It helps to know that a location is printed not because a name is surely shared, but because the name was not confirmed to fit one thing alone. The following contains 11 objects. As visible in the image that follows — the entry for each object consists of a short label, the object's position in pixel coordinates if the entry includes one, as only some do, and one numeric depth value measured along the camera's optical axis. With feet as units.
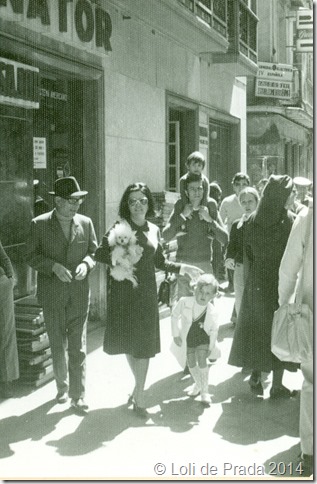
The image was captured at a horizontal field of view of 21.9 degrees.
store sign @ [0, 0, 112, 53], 24.49
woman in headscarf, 22.30
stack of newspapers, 23.27
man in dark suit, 21.35
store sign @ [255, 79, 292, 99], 74.33
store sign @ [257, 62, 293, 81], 73.09
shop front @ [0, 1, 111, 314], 25.48
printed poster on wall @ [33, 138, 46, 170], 28.86
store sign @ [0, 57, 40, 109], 24.59
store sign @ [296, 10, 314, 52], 71.36
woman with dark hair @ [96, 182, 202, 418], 20.81
